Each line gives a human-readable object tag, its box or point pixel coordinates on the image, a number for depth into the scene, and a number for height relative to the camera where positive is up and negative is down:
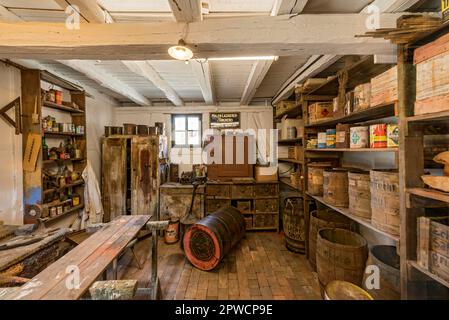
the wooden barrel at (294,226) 3.12 -1.04
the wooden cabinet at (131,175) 3.97 -0.30
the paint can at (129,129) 4.14 +0.57
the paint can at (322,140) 2.56 +0.19
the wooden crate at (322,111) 2.66 +0.56
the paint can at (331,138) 2.40 +0.20
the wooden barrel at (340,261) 1.85 -0.94
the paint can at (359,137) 1.85 +0.16
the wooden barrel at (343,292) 1.39 -0.93
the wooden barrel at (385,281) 1.52 -0.94
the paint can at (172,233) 3.54 -1.25
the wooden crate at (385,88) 1.51 +0.50
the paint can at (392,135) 1.55 +0.14
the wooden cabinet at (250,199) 3.89 -0.76
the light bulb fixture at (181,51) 1.52 +0.77
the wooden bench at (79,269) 1.21 -0.73
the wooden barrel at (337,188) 2.22 -0.34
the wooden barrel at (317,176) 2.69 -0.26
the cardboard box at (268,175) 3.89 -0.33
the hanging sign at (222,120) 4.79 +0.83
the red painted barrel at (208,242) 2.65 -1.08
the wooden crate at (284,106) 3.78 +0.92
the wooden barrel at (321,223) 2.44 -0.79
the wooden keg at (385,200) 1.51 -0.33
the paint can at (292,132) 3.56 +0.40
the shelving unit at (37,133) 2.68 +0.34
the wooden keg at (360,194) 1.86 -0.35
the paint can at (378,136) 1.66 +0.15
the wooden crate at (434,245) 1.17 -0.52
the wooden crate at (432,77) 1.13 +0.43
